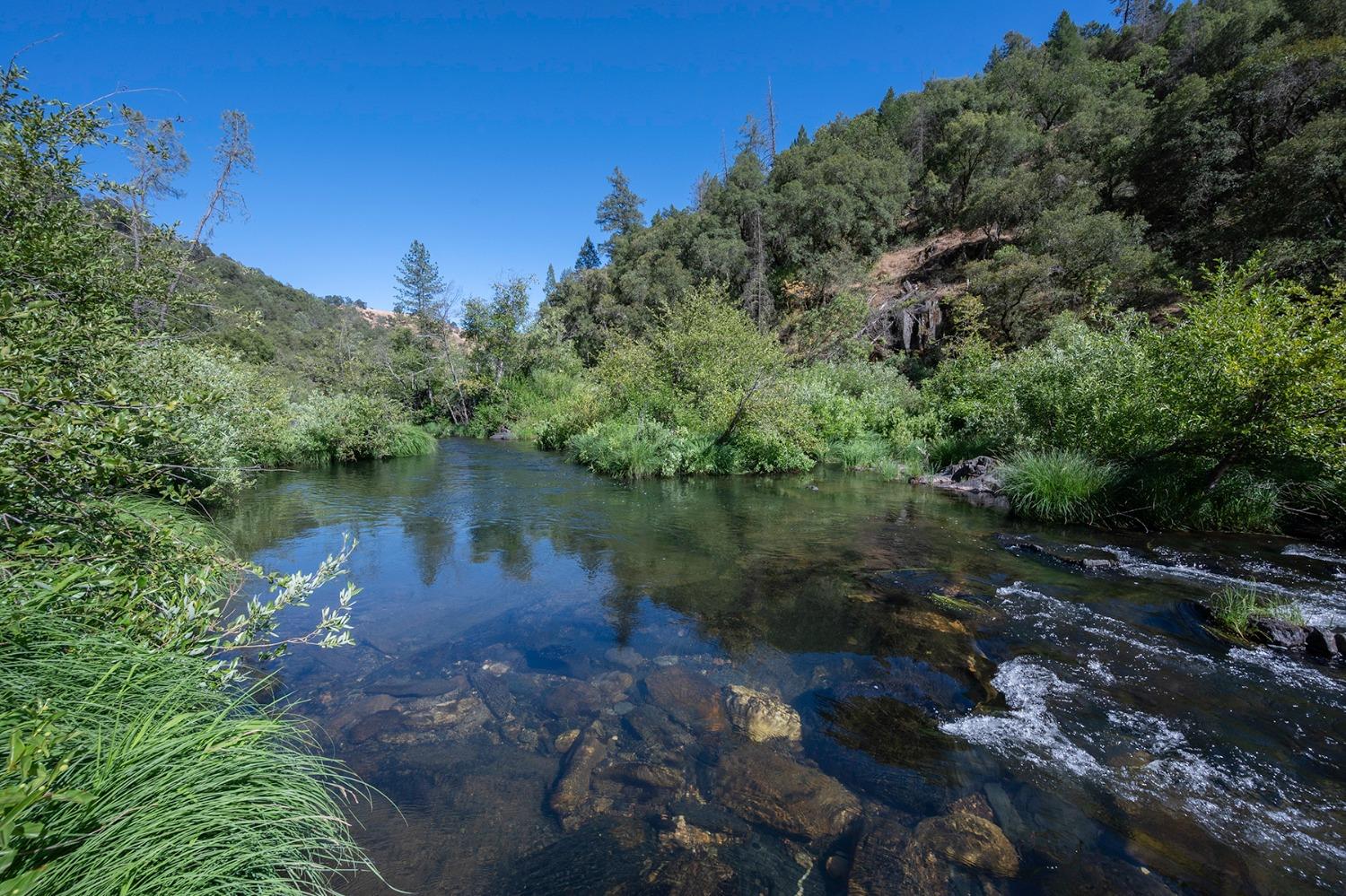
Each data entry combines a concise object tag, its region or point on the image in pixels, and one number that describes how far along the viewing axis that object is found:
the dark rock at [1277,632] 6.42
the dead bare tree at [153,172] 10.34
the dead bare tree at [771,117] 62.53
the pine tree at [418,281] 49.69
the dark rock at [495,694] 5.48
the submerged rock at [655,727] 5.00
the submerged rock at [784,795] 4.03
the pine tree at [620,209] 63.44
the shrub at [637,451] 18.36
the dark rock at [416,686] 5.73
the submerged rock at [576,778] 4.19
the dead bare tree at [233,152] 15.69
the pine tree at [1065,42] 50.47
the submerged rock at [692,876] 3.49
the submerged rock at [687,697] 5.30
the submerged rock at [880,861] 3.49
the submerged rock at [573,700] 5.47
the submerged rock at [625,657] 6.38
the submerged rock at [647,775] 4.46
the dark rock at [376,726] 4.97
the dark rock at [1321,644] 6.16
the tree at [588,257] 70.88
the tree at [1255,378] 8.76
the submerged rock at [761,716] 5.08
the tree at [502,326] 36.59
